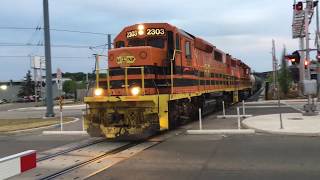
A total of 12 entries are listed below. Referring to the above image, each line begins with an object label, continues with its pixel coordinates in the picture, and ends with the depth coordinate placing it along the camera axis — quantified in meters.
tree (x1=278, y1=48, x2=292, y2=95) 30.36
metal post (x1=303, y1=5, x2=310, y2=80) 13.90
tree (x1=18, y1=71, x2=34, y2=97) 72.17
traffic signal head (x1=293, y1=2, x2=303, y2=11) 14.26
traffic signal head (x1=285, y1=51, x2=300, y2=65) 13.80
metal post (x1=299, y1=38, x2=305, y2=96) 15.33
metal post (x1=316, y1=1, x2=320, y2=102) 23.17
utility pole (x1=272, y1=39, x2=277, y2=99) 15.95
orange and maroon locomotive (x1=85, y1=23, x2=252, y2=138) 9.35
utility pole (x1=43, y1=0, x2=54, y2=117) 19.23
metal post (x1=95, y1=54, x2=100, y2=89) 9.97
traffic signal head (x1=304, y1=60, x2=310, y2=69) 13.97
